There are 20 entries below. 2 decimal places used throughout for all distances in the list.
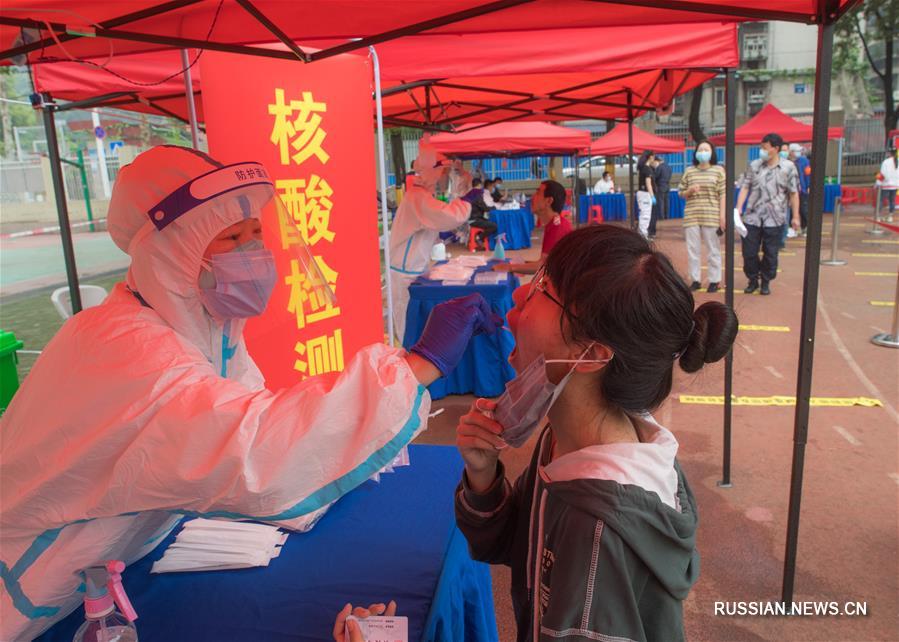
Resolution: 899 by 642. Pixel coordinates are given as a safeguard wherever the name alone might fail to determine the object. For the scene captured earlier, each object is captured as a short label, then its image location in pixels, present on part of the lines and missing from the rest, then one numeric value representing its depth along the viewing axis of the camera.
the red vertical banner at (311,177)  2.34
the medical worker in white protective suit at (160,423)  1.02
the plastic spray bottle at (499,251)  6.21
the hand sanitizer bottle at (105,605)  1.09
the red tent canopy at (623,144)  14.44
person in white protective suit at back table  5.78
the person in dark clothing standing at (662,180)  16.27
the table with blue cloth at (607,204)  16.76
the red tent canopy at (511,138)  10.34
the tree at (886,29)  20.70
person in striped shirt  7.68
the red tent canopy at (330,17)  1.92
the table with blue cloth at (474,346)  4.89
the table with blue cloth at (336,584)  1.17
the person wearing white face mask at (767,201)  7.35
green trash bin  3.04
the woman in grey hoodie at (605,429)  0.94
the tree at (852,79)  27.55
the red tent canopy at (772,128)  11.70
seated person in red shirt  5.13
